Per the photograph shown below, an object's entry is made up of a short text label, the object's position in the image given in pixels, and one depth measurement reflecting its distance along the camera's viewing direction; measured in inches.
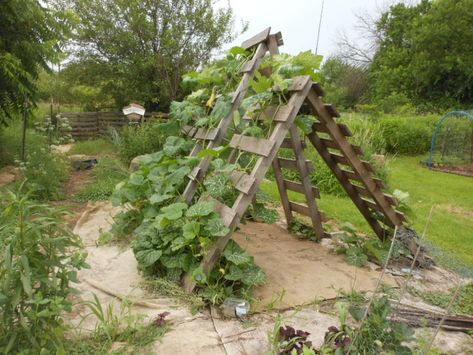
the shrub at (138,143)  253.6
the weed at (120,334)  64.2
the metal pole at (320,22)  132.4
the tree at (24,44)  151.9
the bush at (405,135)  422.0
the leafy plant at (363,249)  111.3
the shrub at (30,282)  52.9
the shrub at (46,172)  166.7
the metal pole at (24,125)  183.5
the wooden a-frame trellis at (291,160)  85.0
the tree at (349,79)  944.9
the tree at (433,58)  736.3
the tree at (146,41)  344.8
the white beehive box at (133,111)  260.7
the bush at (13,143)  214.7
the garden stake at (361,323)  56.9
